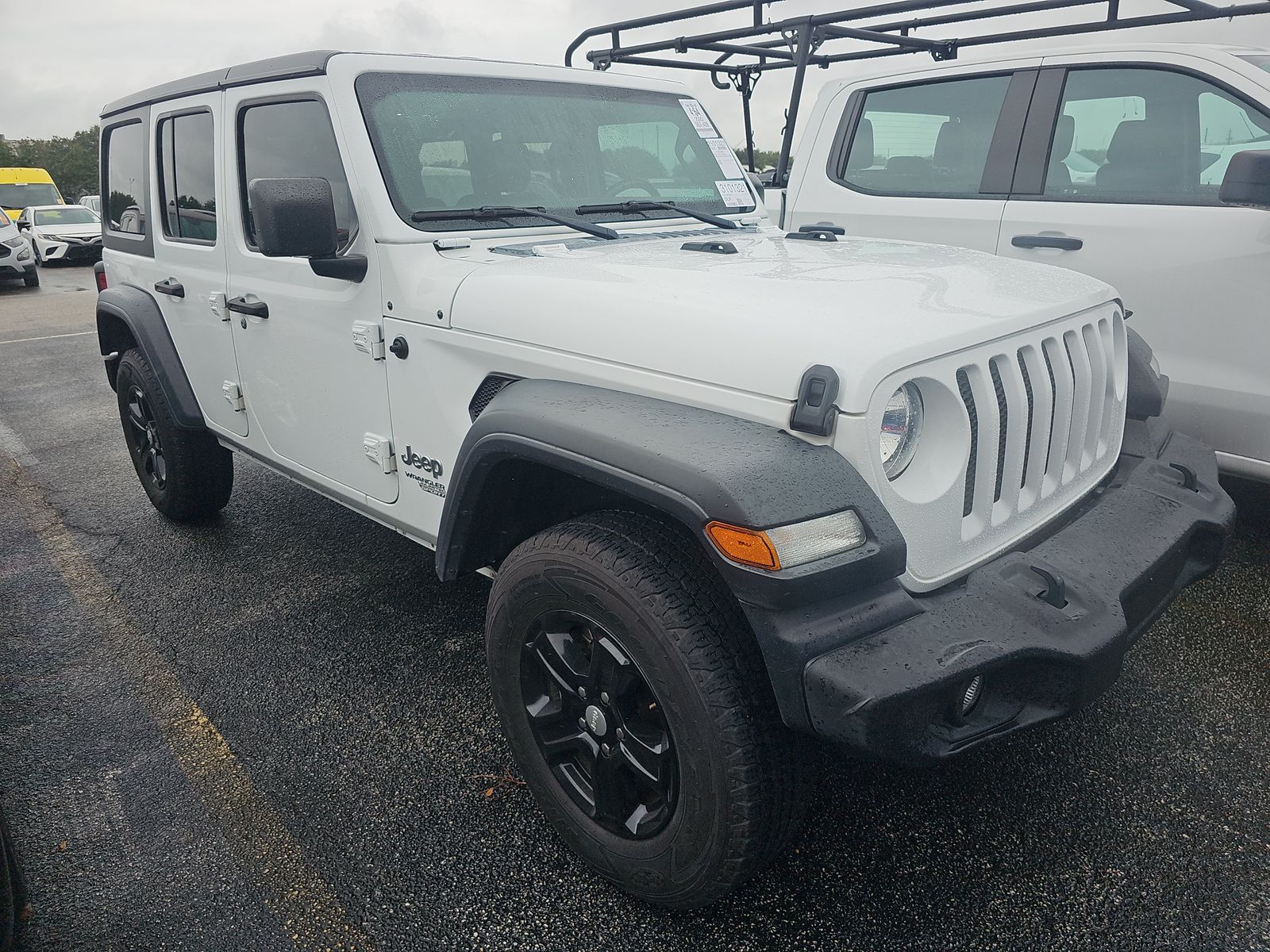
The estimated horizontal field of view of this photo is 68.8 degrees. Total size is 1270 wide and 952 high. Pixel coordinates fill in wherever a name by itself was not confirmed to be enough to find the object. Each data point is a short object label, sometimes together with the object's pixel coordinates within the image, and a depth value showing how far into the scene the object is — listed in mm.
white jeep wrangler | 1669
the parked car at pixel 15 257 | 15414
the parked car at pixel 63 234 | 19922
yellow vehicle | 21688
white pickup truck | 3439
